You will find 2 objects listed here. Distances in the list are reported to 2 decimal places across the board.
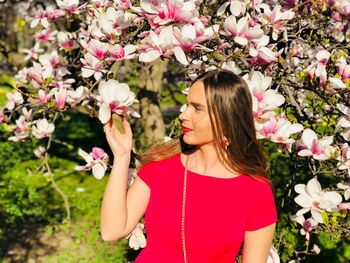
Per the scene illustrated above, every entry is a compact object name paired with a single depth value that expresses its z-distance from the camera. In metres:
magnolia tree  2.00
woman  2.04
